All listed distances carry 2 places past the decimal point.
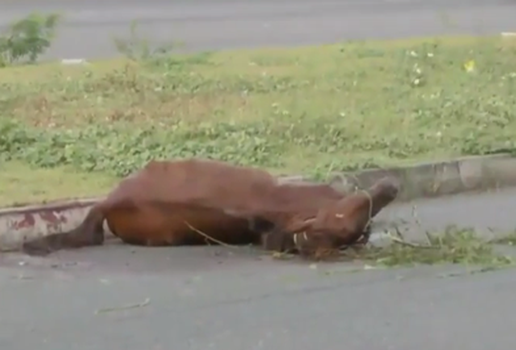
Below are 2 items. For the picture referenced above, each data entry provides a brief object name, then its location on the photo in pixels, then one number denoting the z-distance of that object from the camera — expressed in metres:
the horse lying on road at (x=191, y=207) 13.52
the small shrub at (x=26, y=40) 24.84
